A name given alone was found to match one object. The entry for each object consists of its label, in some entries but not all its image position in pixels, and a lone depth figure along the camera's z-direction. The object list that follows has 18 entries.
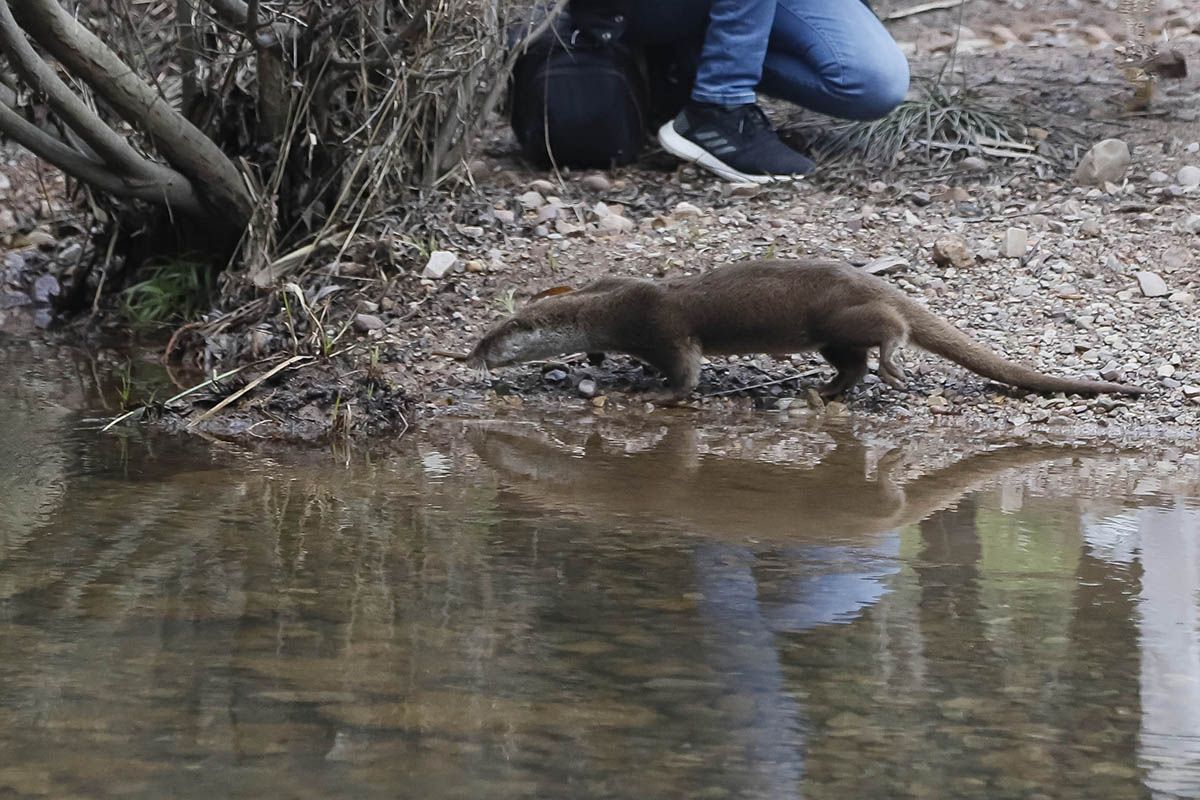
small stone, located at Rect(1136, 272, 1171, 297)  9.42
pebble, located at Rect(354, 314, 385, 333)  9.59
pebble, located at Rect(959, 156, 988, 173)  11.63
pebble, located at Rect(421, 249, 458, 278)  10.12
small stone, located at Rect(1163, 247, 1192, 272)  9.77
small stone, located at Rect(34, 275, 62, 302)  11.72
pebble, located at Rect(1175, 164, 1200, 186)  11.02
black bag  11.66
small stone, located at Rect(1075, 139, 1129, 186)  11.19
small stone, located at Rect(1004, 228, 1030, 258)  10.02
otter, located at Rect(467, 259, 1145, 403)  8.29
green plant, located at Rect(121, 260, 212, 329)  10.51
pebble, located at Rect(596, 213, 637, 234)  10.75
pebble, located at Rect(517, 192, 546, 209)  11.20
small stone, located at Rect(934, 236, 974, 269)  9.92
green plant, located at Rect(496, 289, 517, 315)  9.73
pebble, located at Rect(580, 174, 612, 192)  11.61
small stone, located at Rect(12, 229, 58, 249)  12.41
